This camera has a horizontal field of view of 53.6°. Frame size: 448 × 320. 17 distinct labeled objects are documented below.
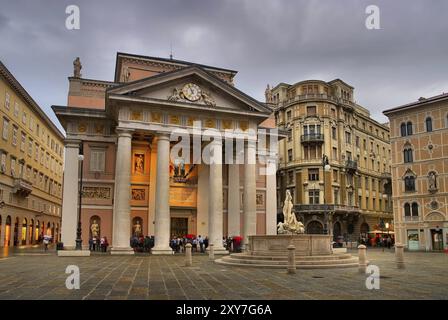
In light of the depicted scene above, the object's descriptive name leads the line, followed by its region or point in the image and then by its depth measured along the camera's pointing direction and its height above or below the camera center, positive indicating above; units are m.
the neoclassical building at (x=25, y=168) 42.47 +6.37
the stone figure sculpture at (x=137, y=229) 35.78 -0.39
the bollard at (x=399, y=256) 19.03 -1.37
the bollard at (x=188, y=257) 19.88 -1.50
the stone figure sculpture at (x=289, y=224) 22.75 +0.01
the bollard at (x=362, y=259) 16.86 -1.32
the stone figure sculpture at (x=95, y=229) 33.62 -0.41
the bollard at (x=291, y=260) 16.06 -1.30
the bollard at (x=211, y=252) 25.30 -1.58
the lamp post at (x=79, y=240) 26.42 -0.95
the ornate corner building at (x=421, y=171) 42.38 +5.21
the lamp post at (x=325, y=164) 26.01 +3.57
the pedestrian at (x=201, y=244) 32.78 -1.45
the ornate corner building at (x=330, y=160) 57.94 +8.80
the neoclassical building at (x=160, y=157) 30.44 +5.23
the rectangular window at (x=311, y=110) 59.59 +15.18
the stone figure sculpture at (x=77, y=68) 36.28 +12.70
